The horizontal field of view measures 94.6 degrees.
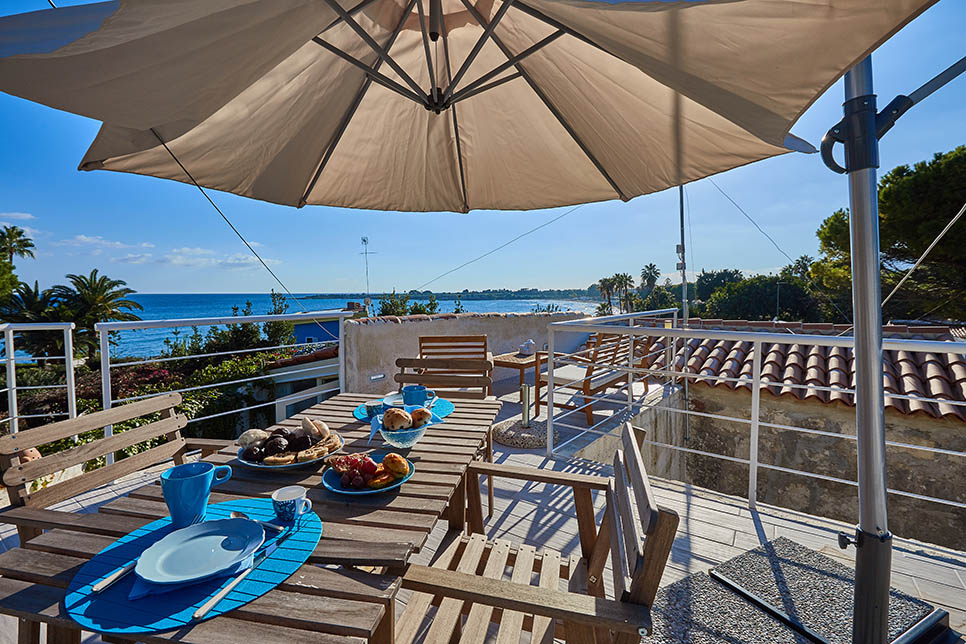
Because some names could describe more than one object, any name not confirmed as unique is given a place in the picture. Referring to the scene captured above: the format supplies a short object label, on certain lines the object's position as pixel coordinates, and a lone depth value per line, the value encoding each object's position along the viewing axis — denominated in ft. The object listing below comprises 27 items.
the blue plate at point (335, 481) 4.02
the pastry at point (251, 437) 4.89
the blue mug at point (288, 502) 3.48
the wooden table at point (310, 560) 2.50
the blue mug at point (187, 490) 3.21
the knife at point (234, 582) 2.51
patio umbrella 3.63
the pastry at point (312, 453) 4.62
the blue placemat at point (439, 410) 6.49
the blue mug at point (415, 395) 6.75
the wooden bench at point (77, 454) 4.32
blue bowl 5.03
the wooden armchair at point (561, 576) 3.00
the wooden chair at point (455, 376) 9.17
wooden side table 16.93
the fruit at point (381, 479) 4.07
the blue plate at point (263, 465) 4.52
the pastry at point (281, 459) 4.58
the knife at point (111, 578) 2.66
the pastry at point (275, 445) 4.72
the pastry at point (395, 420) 5.06
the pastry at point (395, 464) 4.25
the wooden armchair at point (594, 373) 15.38
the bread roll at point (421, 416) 5.37
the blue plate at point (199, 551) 2.76
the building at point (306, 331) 68.01
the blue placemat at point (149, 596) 2.45
